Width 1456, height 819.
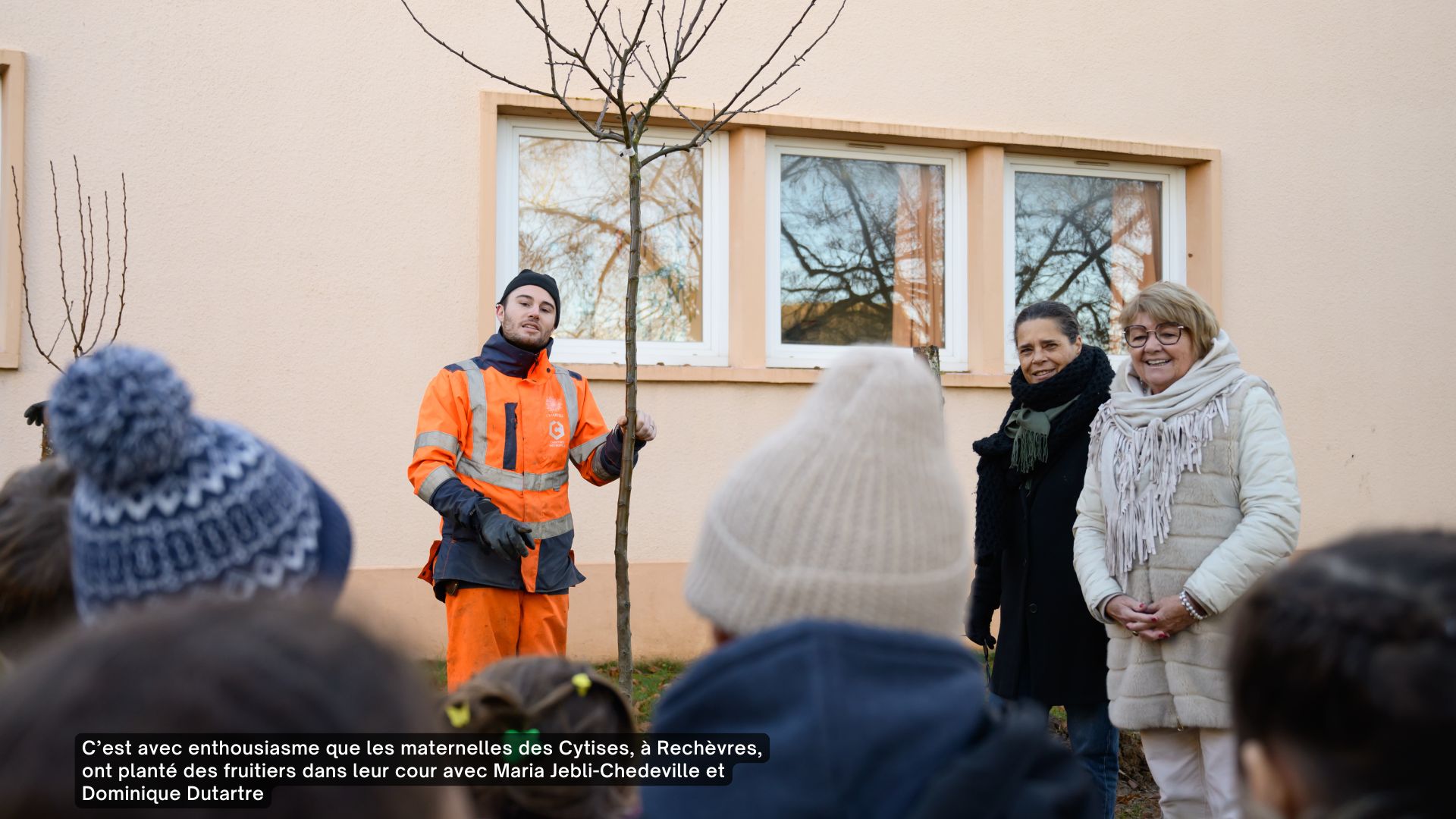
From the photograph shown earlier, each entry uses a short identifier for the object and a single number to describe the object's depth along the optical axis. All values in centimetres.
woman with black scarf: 391
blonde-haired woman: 342
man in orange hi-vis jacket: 414
